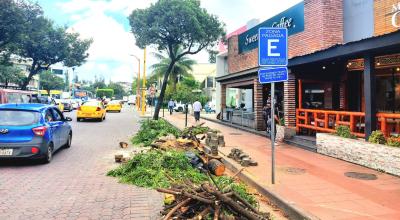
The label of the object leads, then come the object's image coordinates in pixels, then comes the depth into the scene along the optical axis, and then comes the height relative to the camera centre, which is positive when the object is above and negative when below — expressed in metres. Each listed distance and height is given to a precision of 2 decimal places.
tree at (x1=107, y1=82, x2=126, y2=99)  139.23 +7.04
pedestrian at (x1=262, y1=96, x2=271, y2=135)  14.64 -0.36
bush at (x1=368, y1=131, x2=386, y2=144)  8.66 -0.78
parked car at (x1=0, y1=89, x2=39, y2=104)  20.08 +0.61
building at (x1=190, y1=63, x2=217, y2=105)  49.39 +5.29
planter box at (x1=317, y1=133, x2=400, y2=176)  7.95 -1.17
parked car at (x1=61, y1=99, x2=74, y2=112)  39.16 +0.19
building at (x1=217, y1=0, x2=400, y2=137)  9.55 +1.45
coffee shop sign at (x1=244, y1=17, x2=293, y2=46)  16.52 +4.04
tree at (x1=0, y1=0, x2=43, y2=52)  24.50 +6.13
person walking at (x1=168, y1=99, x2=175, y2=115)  37.72 -0.19
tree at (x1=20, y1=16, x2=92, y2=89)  31.53 +6.06
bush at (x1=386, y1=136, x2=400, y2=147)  8.17 -0.83
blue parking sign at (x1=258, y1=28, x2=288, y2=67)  6.97 +1.16
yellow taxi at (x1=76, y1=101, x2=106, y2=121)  24.69 -0.37
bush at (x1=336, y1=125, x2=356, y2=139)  9.90 -0.73
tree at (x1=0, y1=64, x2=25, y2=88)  37.20 +3.58
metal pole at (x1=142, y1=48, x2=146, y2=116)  32.07 +3.09
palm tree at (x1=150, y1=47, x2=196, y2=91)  48.94 +5.40
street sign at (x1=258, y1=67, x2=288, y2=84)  6.95 +0.63
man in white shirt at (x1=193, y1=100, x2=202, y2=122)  23.78 -0.12
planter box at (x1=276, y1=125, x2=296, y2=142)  13.31 -1.00
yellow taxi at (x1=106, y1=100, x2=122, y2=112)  42.66 +0.02
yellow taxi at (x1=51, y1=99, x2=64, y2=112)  37.92 +0.35
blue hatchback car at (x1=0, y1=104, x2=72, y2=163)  8.60 -0.65
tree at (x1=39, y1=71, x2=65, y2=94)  82.62 +6.05
